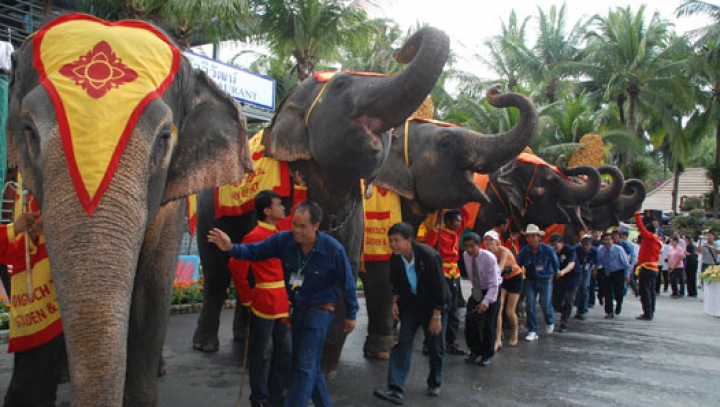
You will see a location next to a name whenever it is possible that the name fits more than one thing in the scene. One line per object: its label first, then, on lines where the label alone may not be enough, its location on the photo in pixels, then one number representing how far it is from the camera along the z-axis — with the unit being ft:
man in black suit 18.47
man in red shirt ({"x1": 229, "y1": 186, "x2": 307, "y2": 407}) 16.16
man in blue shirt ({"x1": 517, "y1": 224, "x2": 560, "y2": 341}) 30.68
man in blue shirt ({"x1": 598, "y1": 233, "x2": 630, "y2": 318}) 41.50
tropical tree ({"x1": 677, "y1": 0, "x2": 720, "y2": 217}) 107.24
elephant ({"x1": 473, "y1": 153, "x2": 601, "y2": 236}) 35.04
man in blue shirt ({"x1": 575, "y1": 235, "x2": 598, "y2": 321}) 39.21
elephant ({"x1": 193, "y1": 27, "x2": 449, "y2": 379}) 16.12
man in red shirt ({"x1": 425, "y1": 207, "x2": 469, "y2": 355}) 25.77
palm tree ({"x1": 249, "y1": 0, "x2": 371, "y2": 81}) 64.59
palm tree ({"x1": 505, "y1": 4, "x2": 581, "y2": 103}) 112.27
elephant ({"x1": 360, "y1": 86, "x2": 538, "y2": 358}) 22.98
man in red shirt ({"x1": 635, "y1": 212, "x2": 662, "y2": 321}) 40.29
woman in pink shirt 61.31
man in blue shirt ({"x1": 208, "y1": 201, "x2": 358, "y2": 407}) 14.66
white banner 51.13
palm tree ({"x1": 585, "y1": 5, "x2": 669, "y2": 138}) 104.58
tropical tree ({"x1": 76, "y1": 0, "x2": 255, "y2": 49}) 46.47
